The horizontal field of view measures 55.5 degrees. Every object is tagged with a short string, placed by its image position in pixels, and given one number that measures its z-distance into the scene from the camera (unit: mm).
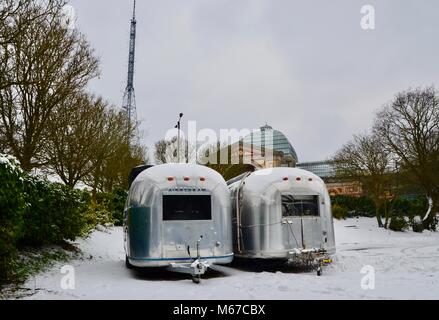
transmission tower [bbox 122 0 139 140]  49594
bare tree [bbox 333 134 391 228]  31594
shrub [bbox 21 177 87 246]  10195
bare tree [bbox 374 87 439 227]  31562
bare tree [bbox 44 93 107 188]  17306
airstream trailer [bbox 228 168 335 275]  10641
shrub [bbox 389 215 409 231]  29617
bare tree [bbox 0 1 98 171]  14320
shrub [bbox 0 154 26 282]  7293
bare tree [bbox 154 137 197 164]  38031
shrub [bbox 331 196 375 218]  36875
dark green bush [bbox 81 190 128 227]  18406
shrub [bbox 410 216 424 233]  29764
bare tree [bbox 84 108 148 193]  21891
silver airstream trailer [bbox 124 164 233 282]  9414
